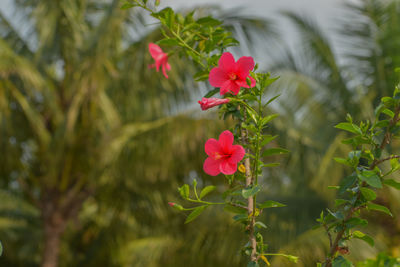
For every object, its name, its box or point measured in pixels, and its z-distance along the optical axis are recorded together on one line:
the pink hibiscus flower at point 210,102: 2.98
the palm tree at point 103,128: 11.92
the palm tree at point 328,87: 11.77
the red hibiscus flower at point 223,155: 2.98
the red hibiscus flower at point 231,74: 3.01
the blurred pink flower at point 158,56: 3.29
